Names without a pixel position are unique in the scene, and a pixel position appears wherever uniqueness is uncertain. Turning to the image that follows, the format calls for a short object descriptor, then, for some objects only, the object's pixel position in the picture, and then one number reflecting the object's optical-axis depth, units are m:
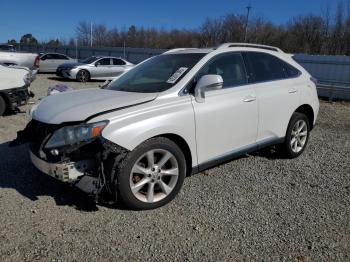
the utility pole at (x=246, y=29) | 44.95
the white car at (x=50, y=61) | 20.97
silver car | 17.30
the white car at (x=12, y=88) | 7.64
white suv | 3.27
